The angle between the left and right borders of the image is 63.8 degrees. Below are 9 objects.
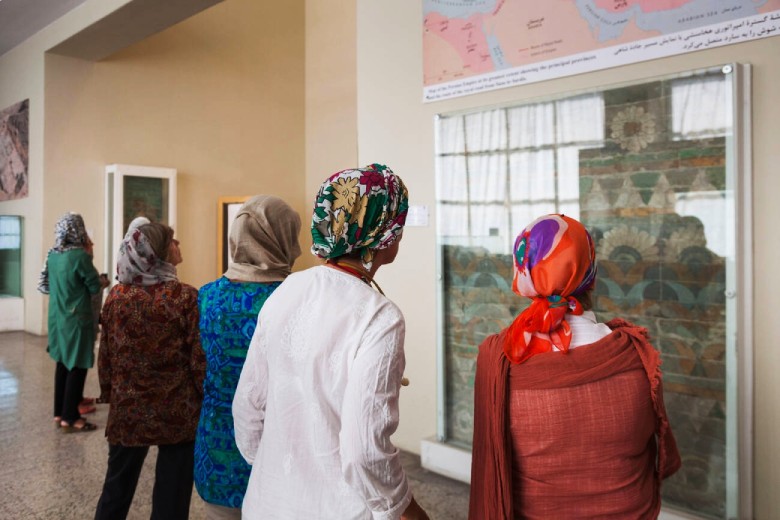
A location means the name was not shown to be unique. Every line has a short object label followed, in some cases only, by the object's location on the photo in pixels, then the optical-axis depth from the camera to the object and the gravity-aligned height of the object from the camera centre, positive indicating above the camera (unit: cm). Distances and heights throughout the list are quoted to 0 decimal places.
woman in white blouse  120 -23
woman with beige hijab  192 -21
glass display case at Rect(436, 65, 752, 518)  244 +16
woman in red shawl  145 -35
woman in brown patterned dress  236 -46
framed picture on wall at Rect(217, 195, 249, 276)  973 +58
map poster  246 +99
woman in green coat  437 -41
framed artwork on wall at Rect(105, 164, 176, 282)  846 +84
